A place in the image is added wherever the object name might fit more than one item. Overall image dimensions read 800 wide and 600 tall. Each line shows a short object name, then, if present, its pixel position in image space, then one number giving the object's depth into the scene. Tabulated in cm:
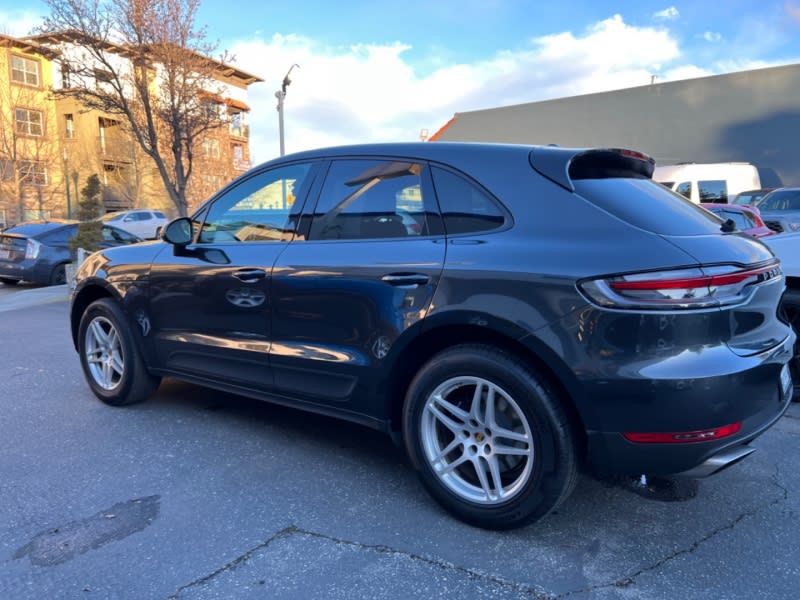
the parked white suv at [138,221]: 2588
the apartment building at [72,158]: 3225
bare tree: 1580
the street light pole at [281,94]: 1721
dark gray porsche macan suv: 234
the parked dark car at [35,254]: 1280
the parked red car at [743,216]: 889
